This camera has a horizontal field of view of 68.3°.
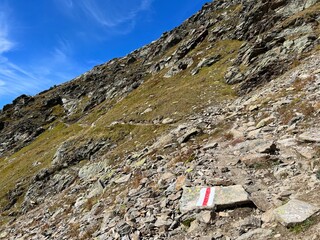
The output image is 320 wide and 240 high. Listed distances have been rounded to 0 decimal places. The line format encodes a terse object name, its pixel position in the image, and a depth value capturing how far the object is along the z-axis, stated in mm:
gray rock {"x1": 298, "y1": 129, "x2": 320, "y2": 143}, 11977
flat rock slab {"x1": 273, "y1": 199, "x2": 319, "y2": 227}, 7901
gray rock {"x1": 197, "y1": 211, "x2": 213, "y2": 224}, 9678
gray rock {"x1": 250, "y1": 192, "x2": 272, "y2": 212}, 9360
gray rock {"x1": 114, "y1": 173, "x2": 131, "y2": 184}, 18795
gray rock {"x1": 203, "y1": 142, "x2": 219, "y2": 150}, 16495
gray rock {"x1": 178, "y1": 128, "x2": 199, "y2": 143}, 20304
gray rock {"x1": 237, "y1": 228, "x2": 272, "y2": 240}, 8026
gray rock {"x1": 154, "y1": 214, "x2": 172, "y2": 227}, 10499
